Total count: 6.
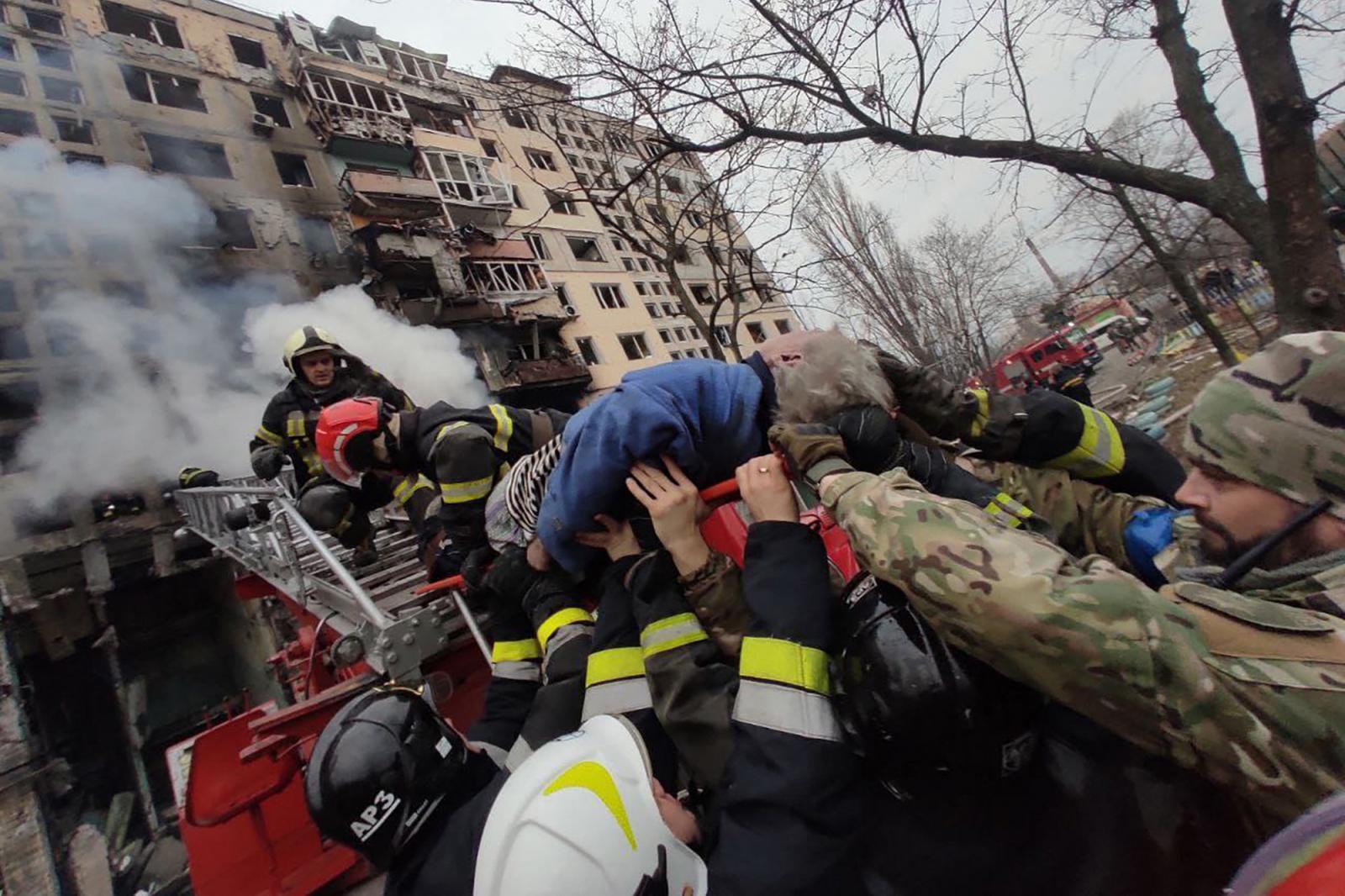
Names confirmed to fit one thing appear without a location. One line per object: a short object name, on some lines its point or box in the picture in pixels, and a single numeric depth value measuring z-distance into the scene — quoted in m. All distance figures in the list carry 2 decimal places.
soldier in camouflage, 0.81
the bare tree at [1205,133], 2.88
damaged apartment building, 10.48
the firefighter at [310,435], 4.61
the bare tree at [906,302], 12.51
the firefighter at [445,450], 3.19
